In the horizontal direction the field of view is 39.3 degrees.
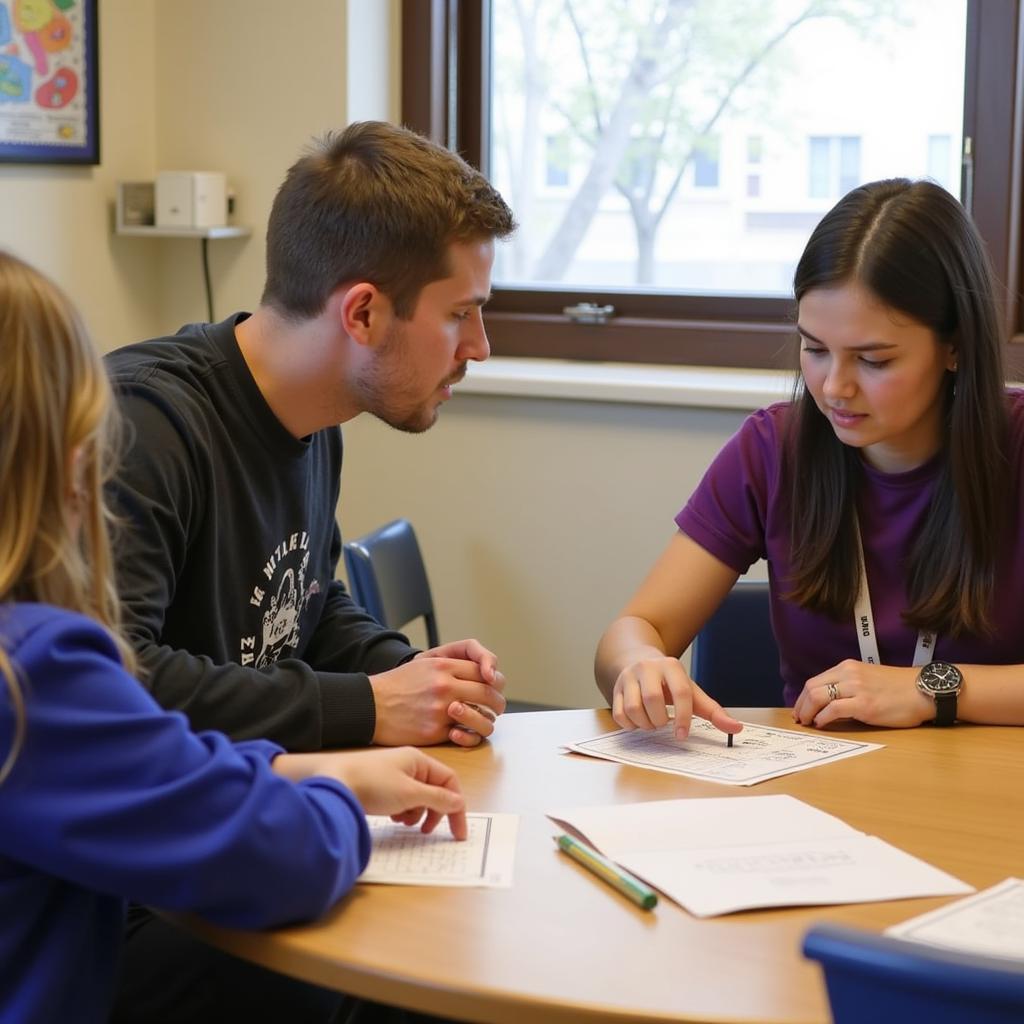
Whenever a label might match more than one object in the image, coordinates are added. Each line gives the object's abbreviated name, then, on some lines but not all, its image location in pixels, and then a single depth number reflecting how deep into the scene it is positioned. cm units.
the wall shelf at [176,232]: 318
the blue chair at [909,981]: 80
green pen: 117
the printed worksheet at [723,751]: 153
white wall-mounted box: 318
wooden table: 103
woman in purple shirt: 184
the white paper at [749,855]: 120
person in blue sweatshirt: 104
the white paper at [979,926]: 110
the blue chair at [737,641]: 221
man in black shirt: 154
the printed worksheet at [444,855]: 121
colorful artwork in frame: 286
